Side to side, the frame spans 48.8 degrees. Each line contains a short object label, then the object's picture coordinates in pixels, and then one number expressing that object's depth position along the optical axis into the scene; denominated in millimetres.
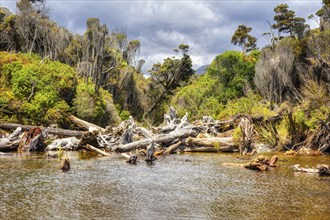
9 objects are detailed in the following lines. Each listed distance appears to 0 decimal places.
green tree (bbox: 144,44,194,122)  75375
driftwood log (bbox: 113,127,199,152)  26016
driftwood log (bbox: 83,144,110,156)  24028
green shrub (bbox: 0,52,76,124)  34500
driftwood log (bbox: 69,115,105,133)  36997
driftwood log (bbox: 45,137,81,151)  26625
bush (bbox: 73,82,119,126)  39312
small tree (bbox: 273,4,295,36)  64812
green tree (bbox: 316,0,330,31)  48788
